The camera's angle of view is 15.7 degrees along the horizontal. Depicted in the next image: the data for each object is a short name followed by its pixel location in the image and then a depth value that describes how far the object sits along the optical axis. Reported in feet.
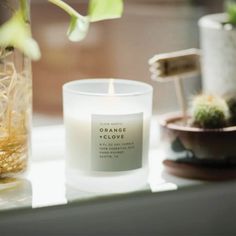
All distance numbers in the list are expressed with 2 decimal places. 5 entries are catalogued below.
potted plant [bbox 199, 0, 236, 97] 2.79
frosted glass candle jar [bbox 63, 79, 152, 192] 2.48
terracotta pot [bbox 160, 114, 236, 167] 2.62
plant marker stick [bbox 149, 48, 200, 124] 2.71
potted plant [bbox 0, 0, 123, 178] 2.40
